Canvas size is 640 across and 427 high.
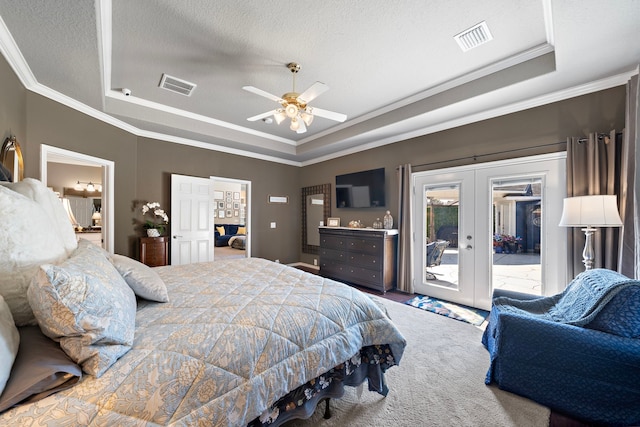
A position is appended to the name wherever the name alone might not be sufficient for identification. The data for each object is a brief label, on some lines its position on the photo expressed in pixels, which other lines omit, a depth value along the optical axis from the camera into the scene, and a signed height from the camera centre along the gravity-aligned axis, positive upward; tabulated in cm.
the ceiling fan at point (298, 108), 240 +108
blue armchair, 150 -90
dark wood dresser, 414 -75
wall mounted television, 461 +45
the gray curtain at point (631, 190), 219 +21
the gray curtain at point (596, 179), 248 +35
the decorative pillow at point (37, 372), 74 -49
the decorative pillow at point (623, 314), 150 -61
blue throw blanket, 159 -64
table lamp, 218 +0
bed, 85 -56
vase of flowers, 409 -11
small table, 396 -60
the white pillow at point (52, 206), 129 +4
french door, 296 -21
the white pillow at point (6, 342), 73 -40
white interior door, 439 -11
